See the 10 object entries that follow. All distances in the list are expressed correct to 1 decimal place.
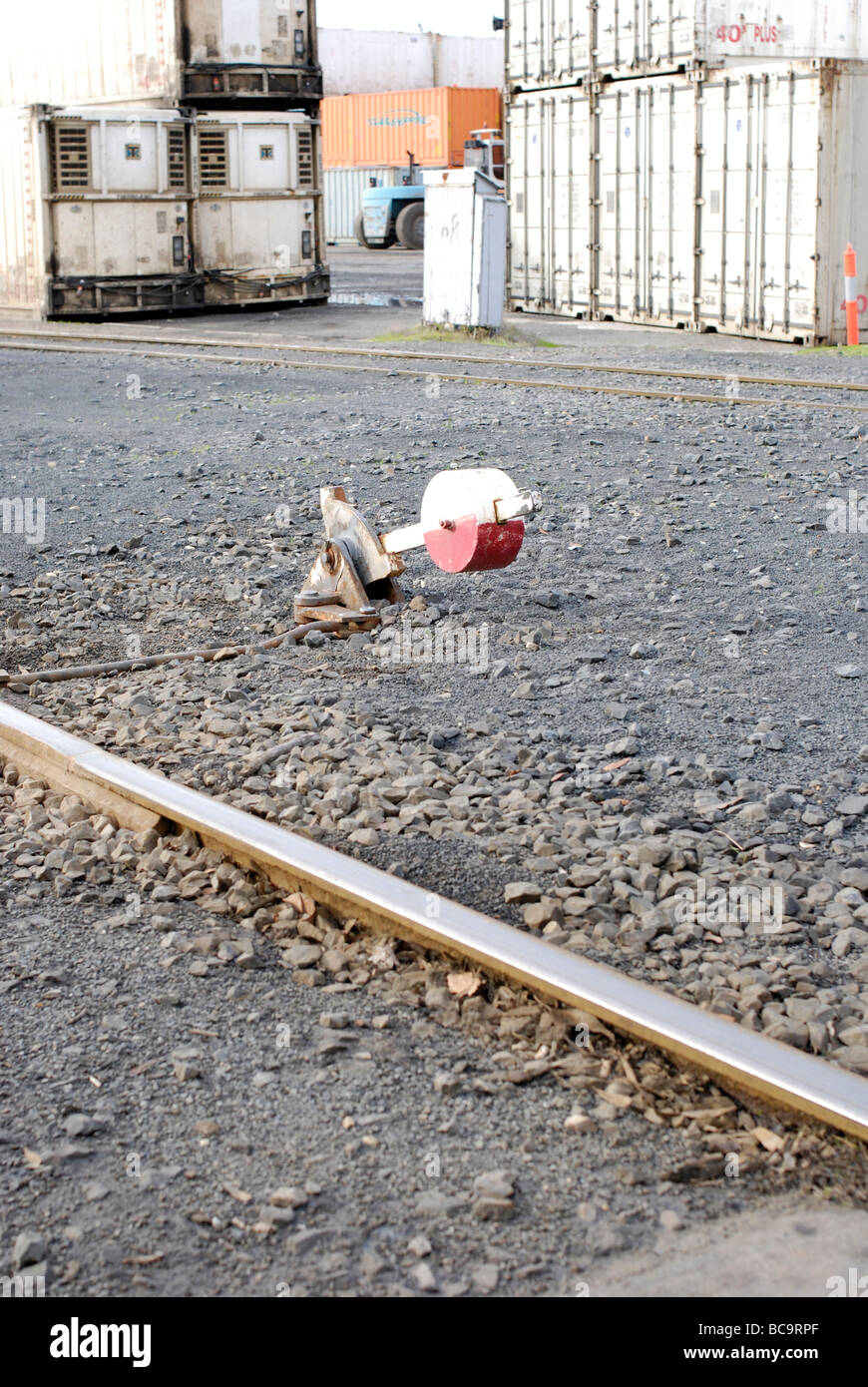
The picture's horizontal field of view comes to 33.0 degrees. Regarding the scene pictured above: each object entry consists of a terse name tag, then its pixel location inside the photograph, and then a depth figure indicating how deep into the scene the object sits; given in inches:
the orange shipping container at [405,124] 1712.6
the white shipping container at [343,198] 1800.0
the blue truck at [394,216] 1502.1
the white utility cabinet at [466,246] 683.4
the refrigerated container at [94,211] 829.8
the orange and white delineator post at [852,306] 653.9
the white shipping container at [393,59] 2188.7
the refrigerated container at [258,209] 882.1
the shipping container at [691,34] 698.2
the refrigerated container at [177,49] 855.7
